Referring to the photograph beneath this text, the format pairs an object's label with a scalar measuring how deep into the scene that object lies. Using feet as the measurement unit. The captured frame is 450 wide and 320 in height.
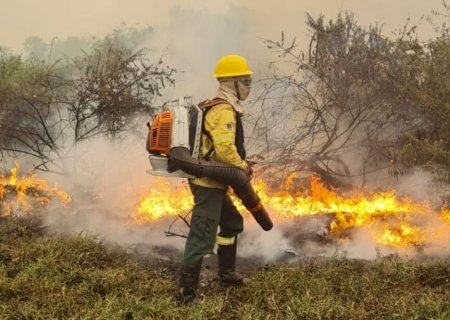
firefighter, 14.02
